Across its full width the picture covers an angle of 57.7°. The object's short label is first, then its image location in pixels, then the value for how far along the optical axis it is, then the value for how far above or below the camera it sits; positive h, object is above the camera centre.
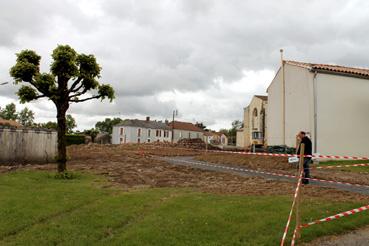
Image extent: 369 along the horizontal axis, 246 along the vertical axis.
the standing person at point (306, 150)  11.94 -0.08
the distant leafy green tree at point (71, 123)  104.79 +5.95
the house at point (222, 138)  102.38 +2.36
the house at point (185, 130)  99.12 +4.32
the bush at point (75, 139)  52.69 +0.41
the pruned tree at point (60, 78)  12.88 +2.51
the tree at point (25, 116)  108.00 +7.85
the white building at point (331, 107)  23.38 +2.95
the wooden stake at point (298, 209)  5.98 -1.12
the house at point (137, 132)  86.19 +3.09
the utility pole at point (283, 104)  26.61 +3.48
